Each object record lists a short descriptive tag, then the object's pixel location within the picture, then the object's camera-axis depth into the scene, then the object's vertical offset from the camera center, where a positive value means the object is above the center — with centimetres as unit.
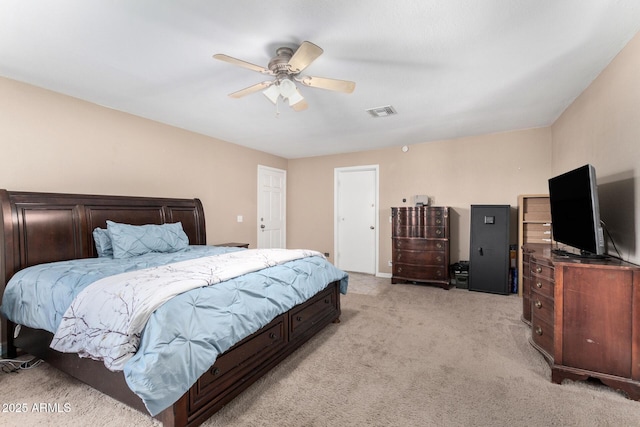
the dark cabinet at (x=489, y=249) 415 -42
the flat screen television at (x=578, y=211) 206 +8
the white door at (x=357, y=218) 555 +1
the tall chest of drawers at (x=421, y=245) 449 -41
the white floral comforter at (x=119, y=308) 146 -51
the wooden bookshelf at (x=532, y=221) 402 +0
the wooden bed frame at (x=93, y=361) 168 -86
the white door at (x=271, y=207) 559 +21
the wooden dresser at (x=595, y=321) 186 -68
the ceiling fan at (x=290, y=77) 189 +107
